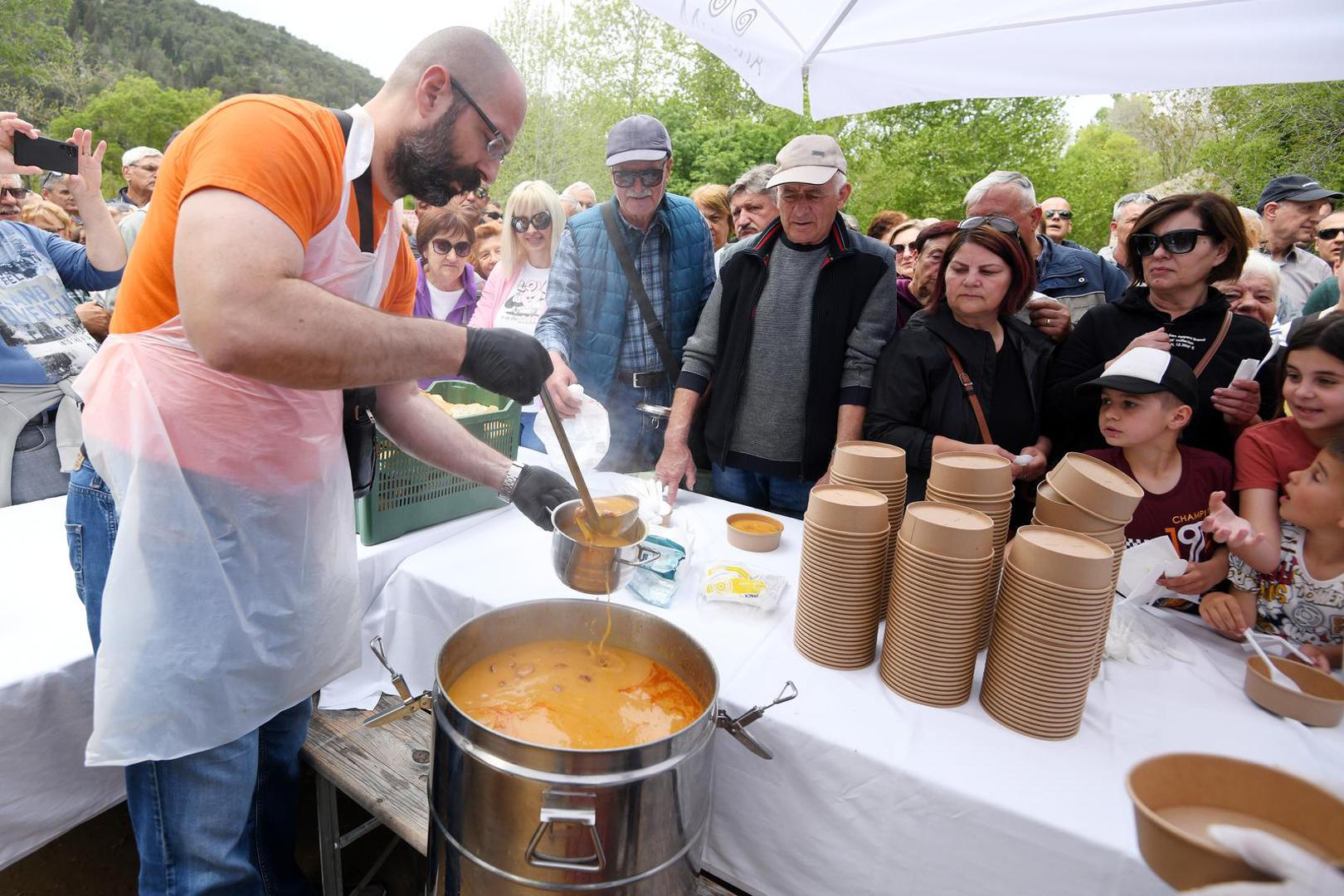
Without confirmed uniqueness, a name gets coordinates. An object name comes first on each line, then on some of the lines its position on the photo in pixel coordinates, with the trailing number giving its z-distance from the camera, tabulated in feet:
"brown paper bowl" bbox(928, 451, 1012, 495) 5.44
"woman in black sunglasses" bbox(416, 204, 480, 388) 13.85
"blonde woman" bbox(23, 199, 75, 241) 15.26
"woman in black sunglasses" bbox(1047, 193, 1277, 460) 7.85
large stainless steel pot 3.57
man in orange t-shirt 3.80
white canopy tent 7.66
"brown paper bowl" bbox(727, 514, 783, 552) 7.55
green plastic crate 7.09
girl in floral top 5.93
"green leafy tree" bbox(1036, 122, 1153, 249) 73.67
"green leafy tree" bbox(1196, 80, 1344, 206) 48.32
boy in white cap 6.84
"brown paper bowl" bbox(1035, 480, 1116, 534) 5.14
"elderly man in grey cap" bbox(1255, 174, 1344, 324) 17.26
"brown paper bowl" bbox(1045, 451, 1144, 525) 5.03
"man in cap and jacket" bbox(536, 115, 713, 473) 11.10
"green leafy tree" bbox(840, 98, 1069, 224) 60.80
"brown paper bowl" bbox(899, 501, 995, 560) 4.58
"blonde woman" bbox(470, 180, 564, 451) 13.89
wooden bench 5.72
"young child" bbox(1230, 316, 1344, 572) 6.27
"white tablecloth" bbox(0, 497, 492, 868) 5.11
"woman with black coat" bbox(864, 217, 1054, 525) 8.20
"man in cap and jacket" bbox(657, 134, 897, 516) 9.37
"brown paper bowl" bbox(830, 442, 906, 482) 5.91
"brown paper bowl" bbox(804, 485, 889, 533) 5.09
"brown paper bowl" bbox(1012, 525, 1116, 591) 4.32
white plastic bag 8.36
